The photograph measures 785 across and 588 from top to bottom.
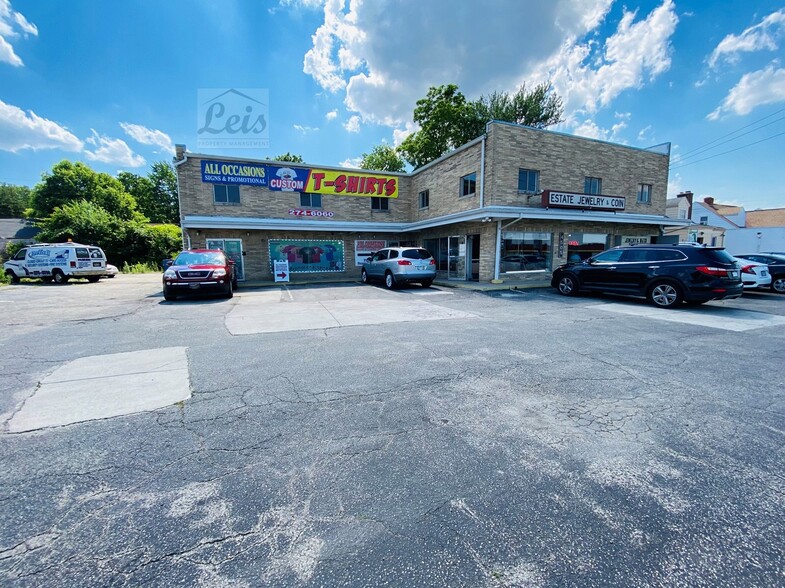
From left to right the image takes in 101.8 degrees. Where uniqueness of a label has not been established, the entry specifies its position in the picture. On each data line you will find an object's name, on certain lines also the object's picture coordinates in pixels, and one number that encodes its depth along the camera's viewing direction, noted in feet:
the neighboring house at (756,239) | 93.71
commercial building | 46.78
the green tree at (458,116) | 80.38
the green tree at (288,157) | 139.70
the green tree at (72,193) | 117.60
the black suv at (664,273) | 26.53
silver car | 42.29
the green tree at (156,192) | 150.10
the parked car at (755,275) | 38.60
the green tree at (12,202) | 189.94
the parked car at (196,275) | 32.42
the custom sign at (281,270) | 54.03
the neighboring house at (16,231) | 111.64
